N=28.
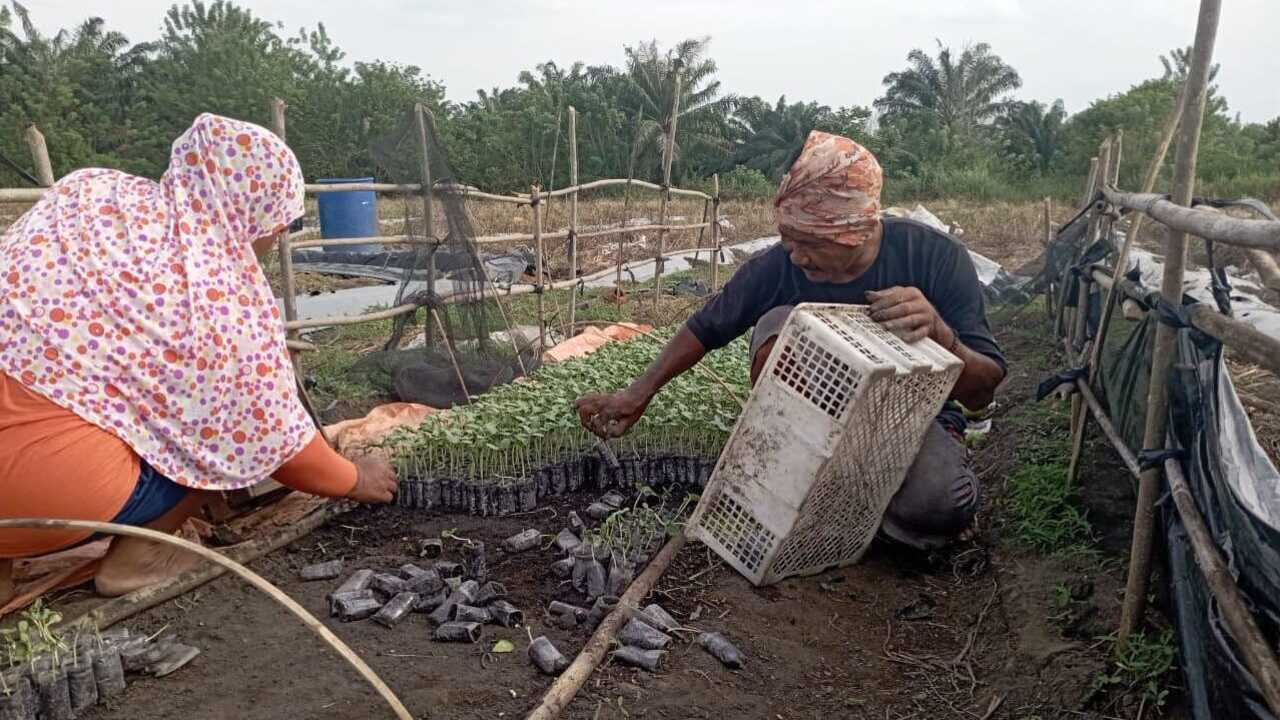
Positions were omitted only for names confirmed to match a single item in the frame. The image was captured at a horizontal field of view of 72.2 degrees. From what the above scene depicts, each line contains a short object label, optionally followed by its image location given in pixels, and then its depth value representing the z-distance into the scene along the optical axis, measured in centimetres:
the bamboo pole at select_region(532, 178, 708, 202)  685
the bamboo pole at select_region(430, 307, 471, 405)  507
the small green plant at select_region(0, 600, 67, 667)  222
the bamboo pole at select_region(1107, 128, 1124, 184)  615
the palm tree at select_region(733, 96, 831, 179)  3916
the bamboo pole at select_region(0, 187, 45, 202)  328
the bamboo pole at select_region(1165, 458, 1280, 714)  145
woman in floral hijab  233
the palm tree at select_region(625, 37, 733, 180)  3441
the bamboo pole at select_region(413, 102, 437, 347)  489
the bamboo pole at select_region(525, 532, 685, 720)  213
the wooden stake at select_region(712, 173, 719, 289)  1040
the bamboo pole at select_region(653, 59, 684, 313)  873
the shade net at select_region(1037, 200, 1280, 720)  157
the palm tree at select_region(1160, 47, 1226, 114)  2460
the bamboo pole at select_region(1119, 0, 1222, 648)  225
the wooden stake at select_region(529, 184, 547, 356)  606
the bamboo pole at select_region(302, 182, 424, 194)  470
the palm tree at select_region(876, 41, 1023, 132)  4253
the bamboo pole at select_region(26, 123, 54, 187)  356
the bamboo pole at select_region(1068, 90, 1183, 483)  340
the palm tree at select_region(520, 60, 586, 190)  3256
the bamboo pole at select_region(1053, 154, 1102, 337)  571
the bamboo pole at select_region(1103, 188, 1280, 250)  164
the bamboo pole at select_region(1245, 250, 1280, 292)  202
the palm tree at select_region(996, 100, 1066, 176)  3722
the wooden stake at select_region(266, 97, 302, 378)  453
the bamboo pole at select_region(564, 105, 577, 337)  707
